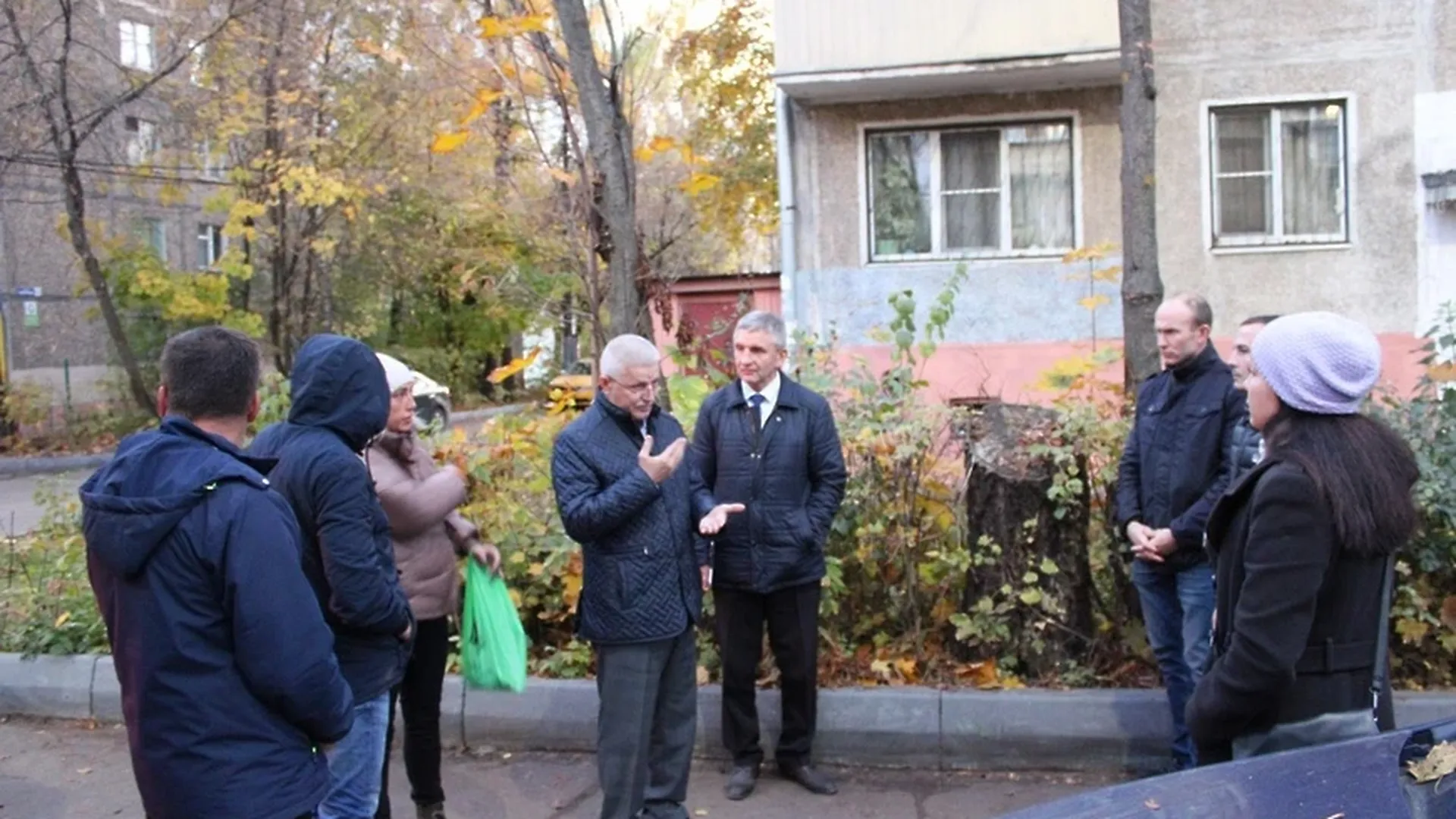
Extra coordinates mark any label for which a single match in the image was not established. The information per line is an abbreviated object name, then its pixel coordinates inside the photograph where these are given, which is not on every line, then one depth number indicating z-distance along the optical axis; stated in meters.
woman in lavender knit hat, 2.80
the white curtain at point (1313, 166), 14.27
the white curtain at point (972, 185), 15.13
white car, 20.55
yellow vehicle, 8.22
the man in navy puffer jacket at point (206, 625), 2.79
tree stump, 5.64
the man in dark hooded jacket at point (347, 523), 3.57
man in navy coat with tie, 5.12
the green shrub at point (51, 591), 6.69
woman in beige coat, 4.33
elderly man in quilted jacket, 4.40
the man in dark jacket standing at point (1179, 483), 4.70
